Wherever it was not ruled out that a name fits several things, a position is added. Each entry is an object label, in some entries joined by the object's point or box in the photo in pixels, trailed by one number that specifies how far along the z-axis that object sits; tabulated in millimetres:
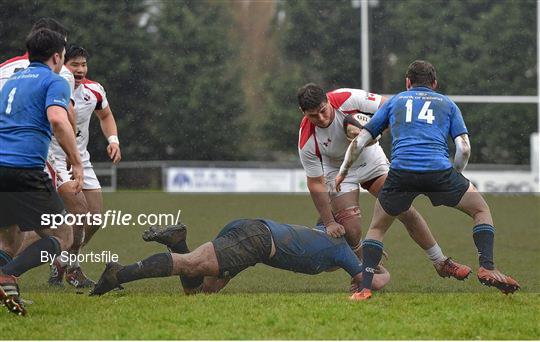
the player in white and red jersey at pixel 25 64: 14203
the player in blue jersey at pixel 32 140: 11977
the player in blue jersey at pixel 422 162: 13094
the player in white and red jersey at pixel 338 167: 14242
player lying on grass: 13187
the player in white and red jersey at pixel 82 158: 15125
